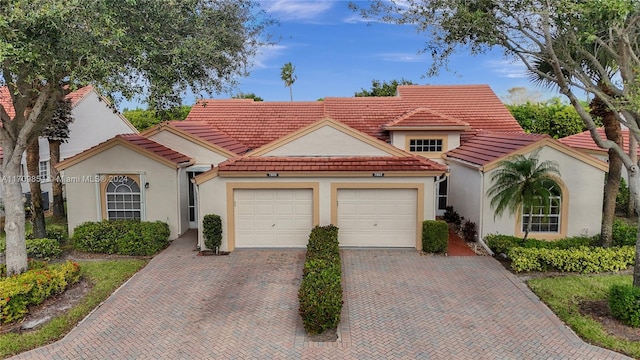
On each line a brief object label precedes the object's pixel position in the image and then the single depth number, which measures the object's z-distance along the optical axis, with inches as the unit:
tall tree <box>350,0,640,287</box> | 425.4
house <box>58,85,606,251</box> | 609.6
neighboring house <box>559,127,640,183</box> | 867.4
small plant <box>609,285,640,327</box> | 380.2
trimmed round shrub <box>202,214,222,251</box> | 597.3
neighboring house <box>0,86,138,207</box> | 938.1
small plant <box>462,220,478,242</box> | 644.1
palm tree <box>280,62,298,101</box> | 2362.2
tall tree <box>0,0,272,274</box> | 375.6
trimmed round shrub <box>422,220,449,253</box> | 589.6
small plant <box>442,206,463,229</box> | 735.7
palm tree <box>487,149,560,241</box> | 554.9
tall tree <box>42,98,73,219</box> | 780.0
